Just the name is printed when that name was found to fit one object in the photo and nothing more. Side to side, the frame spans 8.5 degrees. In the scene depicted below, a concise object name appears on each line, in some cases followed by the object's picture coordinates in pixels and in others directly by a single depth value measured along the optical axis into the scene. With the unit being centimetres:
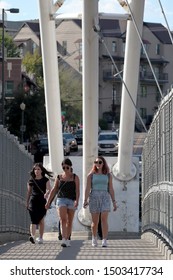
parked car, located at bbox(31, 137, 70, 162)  7320
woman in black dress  2236
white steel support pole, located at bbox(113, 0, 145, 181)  3366
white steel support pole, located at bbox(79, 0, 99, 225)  3122
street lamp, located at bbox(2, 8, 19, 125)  6794
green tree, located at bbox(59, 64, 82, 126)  12756
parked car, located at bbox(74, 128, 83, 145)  10288
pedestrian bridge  1766
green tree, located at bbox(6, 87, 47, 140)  8806
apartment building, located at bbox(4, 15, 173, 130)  14675
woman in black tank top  2036
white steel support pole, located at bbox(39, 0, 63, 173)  3506
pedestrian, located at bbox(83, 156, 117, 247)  2054
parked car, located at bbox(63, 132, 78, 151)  8656
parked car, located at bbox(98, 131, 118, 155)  7364
